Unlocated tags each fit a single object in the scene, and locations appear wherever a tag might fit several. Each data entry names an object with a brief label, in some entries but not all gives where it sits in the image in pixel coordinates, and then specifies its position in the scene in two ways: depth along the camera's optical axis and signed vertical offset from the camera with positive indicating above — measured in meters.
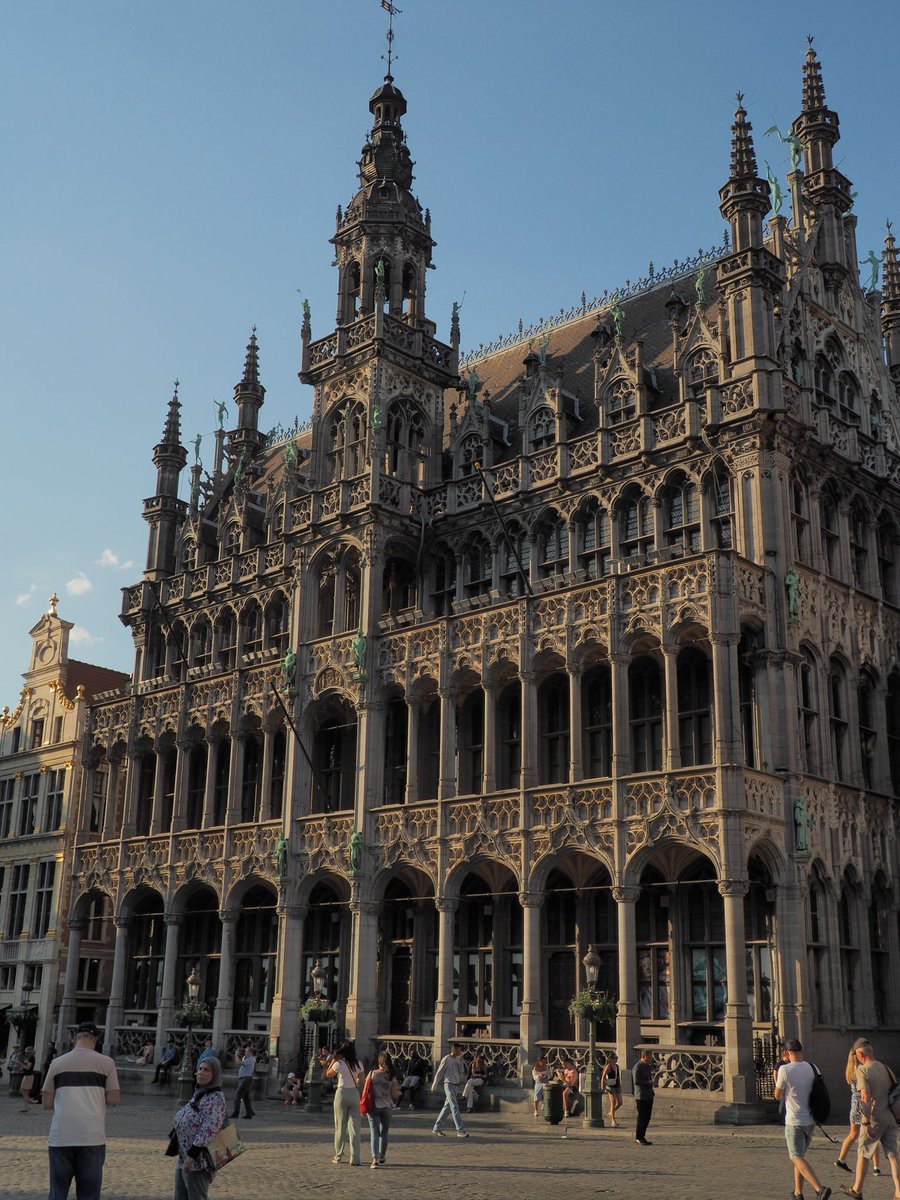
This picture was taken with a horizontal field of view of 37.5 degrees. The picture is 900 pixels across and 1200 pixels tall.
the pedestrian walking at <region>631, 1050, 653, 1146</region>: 25.02 -1.73
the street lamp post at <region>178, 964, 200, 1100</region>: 34.66 -1.71
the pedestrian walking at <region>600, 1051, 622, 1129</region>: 29.12 -1.78
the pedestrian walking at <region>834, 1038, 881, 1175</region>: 16.58 -1.21
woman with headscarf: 11.42 -1.20
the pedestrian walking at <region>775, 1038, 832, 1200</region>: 15.80 -1.18
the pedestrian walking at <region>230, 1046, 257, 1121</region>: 30.02 -2.03
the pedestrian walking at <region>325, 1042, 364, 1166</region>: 20.97 -1.49
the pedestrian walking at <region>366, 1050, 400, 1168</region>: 20.39 -1.76
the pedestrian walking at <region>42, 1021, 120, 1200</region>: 11.52 -1.04
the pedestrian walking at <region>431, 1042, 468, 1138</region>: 25.78 -1.60
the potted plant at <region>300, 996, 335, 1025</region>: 35.22 -0.35
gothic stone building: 32.78 +8.75
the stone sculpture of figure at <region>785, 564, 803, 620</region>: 33.72 +10.11
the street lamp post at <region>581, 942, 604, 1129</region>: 28.19 -2.01
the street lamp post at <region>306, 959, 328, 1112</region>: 31.70 -2.04
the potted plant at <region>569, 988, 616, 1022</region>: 29.69 -0.10
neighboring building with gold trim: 52.88 +6.99
